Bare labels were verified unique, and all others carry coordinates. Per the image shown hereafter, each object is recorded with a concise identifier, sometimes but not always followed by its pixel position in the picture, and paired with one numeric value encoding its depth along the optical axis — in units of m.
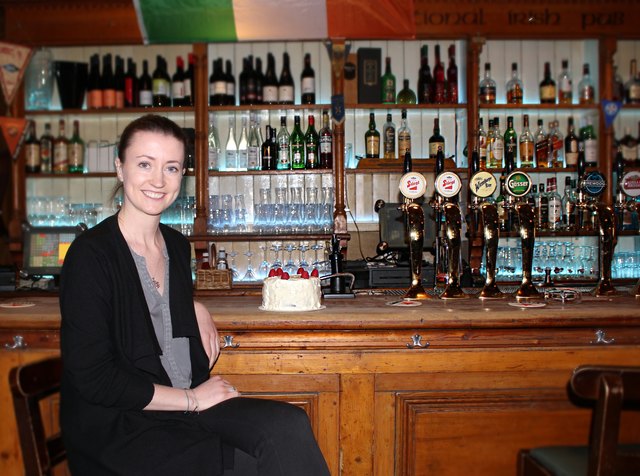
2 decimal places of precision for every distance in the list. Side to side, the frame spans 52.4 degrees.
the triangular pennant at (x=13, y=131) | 4.09
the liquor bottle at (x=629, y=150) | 4.43
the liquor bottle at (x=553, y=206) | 4.23
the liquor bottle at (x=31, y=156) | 4.35
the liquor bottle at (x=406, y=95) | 4.38
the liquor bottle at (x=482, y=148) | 4.35
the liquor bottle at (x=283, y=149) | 4.31
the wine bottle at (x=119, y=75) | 4.41
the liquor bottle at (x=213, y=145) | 4.35
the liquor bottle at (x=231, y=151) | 4.36
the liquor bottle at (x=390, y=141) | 4.38
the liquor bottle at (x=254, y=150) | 4.31
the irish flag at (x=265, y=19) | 3.68
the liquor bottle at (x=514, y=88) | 4.41
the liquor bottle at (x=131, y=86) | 4.33
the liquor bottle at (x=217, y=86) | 4.29
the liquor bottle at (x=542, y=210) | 4.30
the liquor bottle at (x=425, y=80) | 4.37
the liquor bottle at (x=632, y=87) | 4.43
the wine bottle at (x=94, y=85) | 4.31
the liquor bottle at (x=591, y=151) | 4.32
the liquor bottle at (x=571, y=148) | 4.36
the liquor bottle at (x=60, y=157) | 4.36
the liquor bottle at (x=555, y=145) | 4.38
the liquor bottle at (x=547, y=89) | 4.40
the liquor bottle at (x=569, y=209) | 4.23
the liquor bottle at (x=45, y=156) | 4.36
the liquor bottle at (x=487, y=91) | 4.36
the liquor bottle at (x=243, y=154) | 4.37
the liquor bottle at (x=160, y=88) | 4.32
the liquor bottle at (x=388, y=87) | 4.34
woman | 1.44
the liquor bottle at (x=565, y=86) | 4.41
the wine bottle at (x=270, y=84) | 4.28
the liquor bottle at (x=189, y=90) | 4.32
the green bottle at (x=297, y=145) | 4.33
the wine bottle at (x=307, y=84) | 4.31
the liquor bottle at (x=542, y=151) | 4.38
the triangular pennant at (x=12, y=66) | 3.85
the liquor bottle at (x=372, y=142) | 4.34
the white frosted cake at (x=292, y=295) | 2.13
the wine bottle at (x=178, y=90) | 4.32
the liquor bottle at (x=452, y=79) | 4.35
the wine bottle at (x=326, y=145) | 4.27
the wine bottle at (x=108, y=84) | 4.31
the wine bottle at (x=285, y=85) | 4.29
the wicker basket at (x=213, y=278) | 3.26
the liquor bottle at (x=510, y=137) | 4.38
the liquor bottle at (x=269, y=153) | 4.32
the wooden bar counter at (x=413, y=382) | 2.00
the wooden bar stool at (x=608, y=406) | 1.21
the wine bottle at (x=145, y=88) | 4.30
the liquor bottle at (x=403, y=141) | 4.36
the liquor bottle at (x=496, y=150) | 4.33
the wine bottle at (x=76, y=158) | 4.39
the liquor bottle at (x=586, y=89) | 4.41
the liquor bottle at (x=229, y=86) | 4.32
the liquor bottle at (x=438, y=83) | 4.33
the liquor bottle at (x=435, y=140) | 4.38
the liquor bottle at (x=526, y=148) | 4.36
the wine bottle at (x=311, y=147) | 4.30
